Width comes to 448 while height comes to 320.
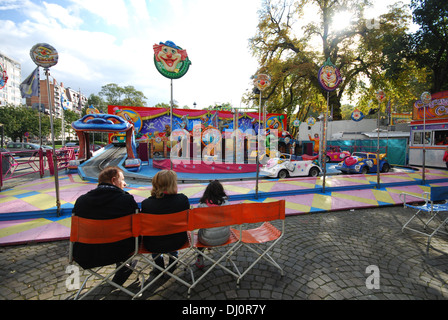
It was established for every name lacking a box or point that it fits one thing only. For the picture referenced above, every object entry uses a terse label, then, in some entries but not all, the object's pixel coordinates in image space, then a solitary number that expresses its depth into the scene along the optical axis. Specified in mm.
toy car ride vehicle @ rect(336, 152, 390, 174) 11850
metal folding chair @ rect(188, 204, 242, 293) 2695
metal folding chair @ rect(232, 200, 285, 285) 2910
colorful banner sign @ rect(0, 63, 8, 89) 7662
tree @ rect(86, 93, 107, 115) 51000
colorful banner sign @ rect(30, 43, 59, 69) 4911
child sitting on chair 2918
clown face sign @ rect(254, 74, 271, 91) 7090
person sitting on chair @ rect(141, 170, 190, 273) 2623
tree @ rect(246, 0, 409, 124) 19219
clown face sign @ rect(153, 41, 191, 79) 6109
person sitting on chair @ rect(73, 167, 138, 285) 2373
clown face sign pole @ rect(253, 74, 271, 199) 7090
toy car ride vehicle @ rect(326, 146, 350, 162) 17781
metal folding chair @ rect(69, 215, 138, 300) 2320
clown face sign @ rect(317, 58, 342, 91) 7242
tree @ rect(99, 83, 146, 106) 51500
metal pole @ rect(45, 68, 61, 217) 5035
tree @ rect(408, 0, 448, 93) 14512
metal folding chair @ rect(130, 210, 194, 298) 2539
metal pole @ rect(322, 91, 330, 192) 7528
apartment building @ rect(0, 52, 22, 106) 61188
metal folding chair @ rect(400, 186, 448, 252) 4266
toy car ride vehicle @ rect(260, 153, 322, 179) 10383
